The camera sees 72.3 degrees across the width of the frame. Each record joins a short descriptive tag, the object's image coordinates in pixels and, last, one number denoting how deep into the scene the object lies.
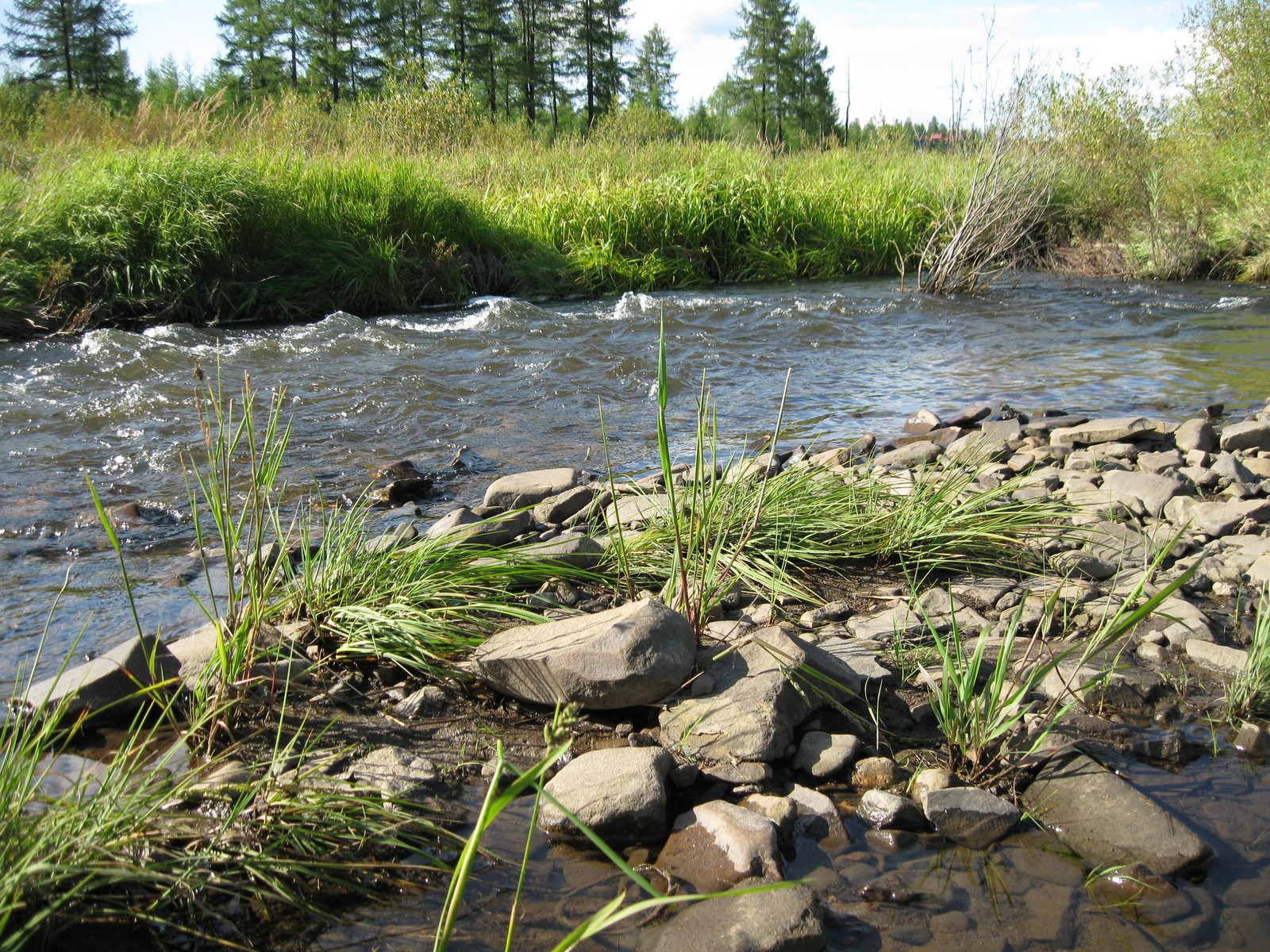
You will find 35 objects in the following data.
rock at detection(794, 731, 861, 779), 1.98
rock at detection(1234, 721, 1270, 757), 2.04
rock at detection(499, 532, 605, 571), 2.74
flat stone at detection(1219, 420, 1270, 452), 4.40
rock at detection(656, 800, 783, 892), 1.64
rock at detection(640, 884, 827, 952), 1.45
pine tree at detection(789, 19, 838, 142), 43.12
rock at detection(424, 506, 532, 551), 2.76
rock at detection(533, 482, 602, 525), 3.51
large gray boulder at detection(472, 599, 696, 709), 2.05
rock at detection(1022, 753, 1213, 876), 1.69
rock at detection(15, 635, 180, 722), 1.99
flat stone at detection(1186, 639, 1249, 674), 2.35
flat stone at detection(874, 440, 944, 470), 4.38
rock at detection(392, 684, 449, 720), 2.17
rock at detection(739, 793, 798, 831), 1.79
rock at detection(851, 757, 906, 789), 1.94
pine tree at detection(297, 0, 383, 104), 36.34
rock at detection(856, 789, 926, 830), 1.80
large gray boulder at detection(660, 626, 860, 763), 1.99
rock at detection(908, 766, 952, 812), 1.87
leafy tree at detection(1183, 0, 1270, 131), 13.84
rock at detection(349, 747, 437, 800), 1.81
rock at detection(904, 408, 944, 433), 5.35
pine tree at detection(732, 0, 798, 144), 42.84
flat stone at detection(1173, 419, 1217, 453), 4.44
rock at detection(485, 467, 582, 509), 3.80
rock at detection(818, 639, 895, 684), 2.28
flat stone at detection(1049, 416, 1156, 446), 4.65
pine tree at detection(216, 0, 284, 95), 37.19
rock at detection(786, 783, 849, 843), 1.79
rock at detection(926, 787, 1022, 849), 1.77
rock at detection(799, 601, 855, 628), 2.69
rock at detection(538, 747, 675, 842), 1.76
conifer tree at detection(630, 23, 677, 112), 41.93
